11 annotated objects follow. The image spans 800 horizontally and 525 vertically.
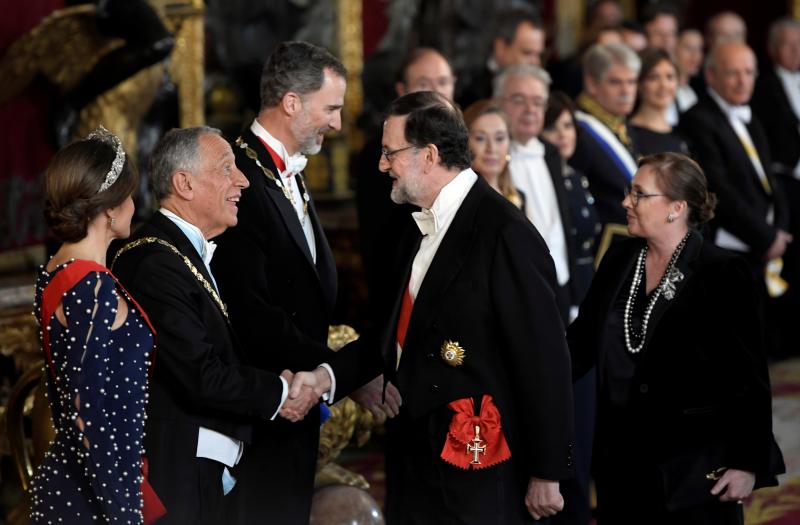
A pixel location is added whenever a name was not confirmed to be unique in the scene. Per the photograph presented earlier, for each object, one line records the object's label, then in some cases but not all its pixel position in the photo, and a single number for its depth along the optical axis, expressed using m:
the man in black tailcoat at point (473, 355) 6.54
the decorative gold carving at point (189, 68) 13.80
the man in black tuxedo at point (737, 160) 13.51
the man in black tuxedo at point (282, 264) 7.46
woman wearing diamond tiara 5.96
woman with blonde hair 9.51
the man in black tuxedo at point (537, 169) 10.22
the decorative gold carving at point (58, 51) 11.81
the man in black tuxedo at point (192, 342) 6.54
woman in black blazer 7.02
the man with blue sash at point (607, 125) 11.37
